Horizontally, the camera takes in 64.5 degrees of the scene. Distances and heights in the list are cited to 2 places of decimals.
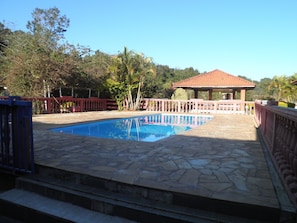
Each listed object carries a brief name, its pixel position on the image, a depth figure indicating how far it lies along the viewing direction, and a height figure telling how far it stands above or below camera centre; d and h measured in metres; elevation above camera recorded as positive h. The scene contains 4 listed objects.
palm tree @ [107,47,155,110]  16.81 +1.49
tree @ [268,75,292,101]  30.17 +1.59
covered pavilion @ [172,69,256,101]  18.98 +1.24
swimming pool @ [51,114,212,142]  8.48 -1.33
